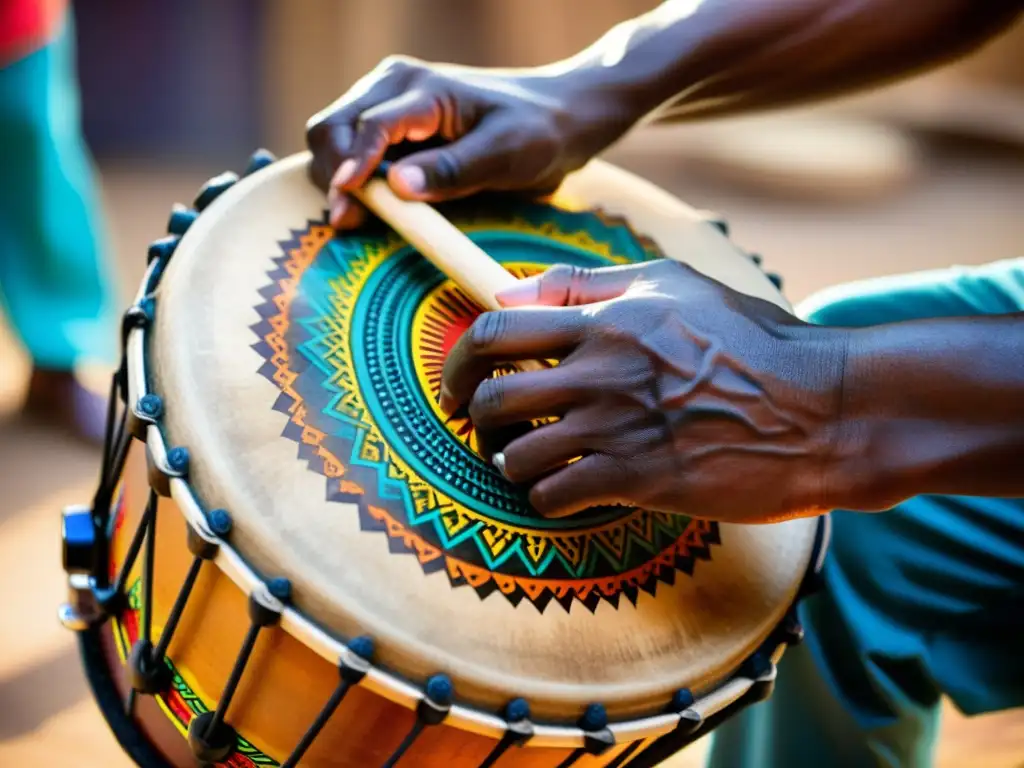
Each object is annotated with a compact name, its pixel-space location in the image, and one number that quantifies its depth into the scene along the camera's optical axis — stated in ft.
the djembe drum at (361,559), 2.37
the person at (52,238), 6.70
